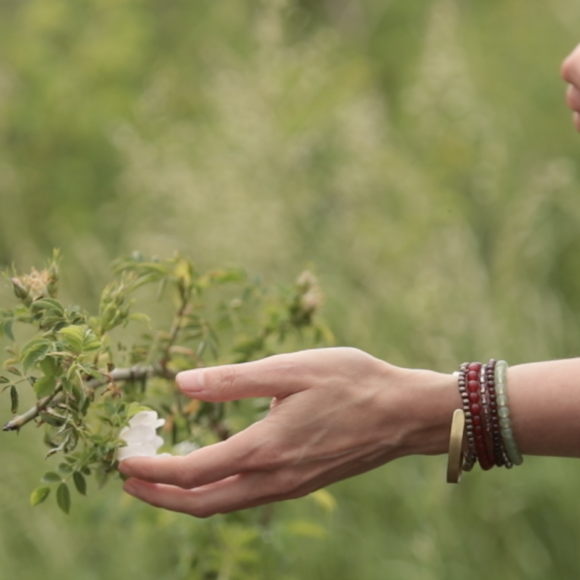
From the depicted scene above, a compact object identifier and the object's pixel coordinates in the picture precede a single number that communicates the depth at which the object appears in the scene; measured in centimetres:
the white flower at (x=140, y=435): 197
